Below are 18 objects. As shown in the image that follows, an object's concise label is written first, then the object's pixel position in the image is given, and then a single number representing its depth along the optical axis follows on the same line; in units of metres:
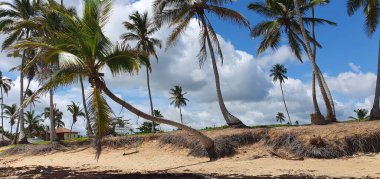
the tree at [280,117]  86.69
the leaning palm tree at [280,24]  25.42
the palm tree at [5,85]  57.72
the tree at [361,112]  53.94
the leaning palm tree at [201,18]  22.89
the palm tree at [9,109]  62.05
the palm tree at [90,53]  13.84
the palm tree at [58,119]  74.31
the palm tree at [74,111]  64.45
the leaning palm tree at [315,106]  21.35
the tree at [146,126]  43.56
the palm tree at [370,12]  21.80
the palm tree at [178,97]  61.56
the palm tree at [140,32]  36.09
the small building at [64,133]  66.92
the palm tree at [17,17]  33.22
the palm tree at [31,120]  65.31
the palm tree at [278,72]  57.83
